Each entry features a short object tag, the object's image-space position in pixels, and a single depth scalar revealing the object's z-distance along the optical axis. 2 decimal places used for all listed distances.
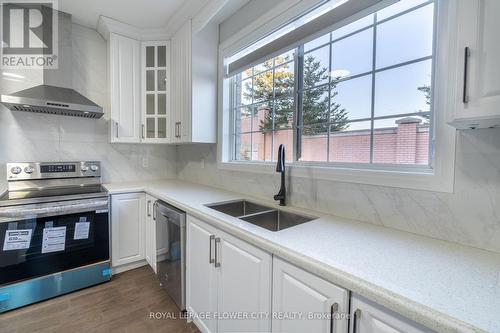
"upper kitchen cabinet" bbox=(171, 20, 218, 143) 2.20
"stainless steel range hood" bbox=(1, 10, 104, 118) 1.88
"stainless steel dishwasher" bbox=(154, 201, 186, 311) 1.66
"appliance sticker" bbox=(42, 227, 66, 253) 1.82
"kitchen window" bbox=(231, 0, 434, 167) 1.16
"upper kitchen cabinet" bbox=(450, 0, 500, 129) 0.66
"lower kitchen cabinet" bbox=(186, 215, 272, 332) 1.05
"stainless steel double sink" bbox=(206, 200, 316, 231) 1.50
